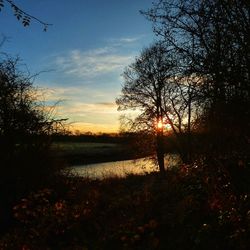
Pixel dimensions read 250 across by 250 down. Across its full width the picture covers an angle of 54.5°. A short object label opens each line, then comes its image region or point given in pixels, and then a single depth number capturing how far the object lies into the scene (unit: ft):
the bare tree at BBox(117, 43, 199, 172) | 68.18
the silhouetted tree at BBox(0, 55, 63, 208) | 26.60
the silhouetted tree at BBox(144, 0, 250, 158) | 24.59
